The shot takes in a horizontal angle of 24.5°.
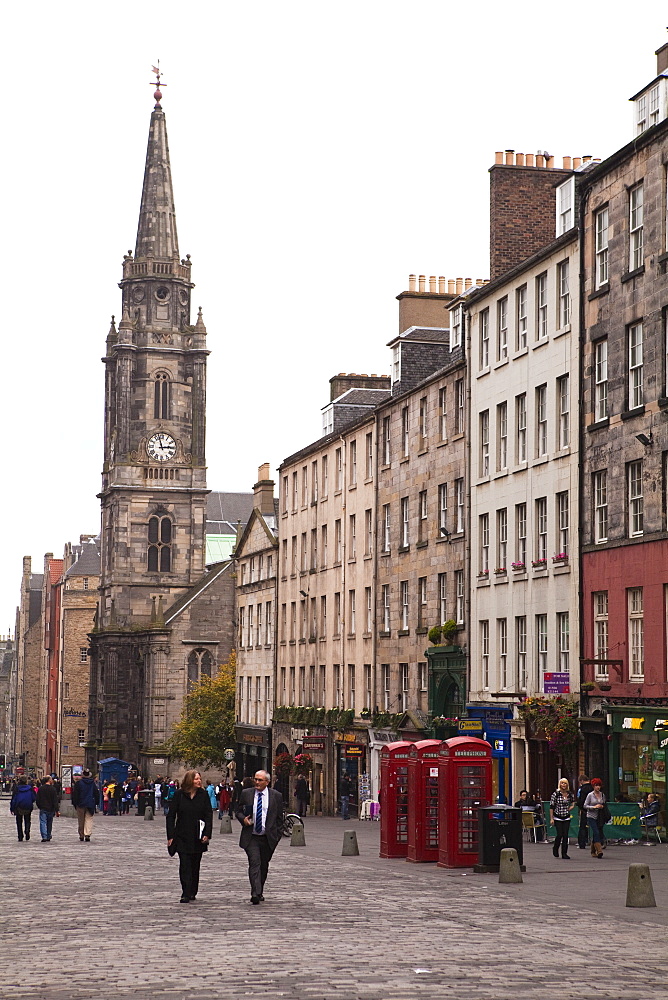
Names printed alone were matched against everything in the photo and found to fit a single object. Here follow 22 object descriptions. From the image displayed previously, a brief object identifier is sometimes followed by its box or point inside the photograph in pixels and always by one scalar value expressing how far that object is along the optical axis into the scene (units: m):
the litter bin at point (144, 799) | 58.80
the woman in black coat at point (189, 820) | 18.09
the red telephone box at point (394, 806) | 29.16
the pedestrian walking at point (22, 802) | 33.19
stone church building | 101.69
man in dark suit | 18.61
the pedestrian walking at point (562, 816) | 27.69
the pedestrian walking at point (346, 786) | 58.22
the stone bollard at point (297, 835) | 33.38
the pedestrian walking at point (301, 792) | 49.81
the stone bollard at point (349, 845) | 29.73
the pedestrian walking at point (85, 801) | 33.41
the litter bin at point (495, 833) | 24.09
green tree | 86.25
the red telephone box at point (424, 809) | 27.50
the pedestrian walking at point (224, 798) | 60.53
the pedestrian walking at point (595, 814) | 28.02
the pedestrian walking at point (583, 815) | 31.42
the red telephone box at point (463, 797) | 25.69
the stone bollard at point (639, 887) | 18.58
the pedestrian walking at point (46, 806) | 34.22
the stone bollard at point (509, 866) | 22.48
